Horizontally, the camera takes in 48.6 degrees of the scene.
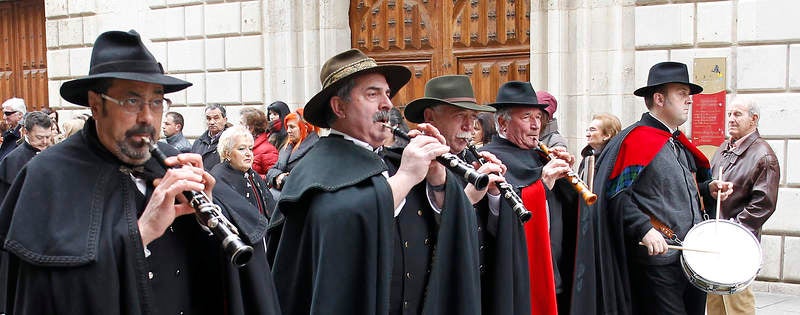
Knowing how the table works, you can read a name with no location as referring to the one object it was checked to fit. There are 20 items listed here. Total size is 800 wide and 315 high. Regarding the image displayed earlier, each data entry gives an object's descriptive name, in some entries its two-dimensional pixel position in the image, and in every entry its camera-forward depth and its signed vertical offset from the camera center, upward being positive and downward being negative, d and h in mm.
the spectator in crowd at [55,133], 7833 -427
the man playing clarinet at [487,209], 4125 -620
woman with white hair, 6734 -636
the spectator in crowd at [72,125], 8047 -348
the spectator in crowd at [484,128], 6914 -363
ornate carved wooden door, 10633 +557
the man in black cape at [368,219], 3248 -521
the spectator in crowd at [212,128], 10069 -495
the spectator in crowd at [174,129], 10602 -528
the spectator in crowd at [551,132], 7373 -458
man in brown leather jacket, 6844 -778
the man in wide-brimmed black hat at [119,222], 2715 -433
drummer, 5586 -751
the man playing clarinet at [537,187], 5004 -618
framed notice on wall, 8758 -233
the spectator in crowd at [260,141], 9453 -631
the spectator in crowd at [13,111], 11195 -298
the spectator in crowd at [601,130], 7676 -436
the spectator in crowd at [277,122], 10148 -438
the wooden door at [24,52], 15672 +627
